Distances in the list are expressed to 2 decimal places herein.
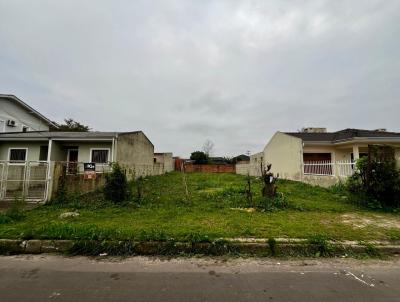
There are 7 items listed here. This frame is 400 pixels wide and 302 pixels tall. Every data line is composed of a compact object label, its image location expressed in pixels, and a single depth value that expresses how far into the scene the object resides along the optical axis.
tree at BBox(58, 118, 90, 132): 34.02
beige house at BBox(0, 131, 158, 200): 15.63
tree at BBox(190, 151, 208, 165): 46.47
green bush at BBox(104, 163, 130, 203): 9.12
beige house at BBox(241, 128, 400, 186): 14.11
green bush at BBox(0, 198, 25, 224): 6.36
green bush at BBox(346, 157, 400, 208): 8.38
